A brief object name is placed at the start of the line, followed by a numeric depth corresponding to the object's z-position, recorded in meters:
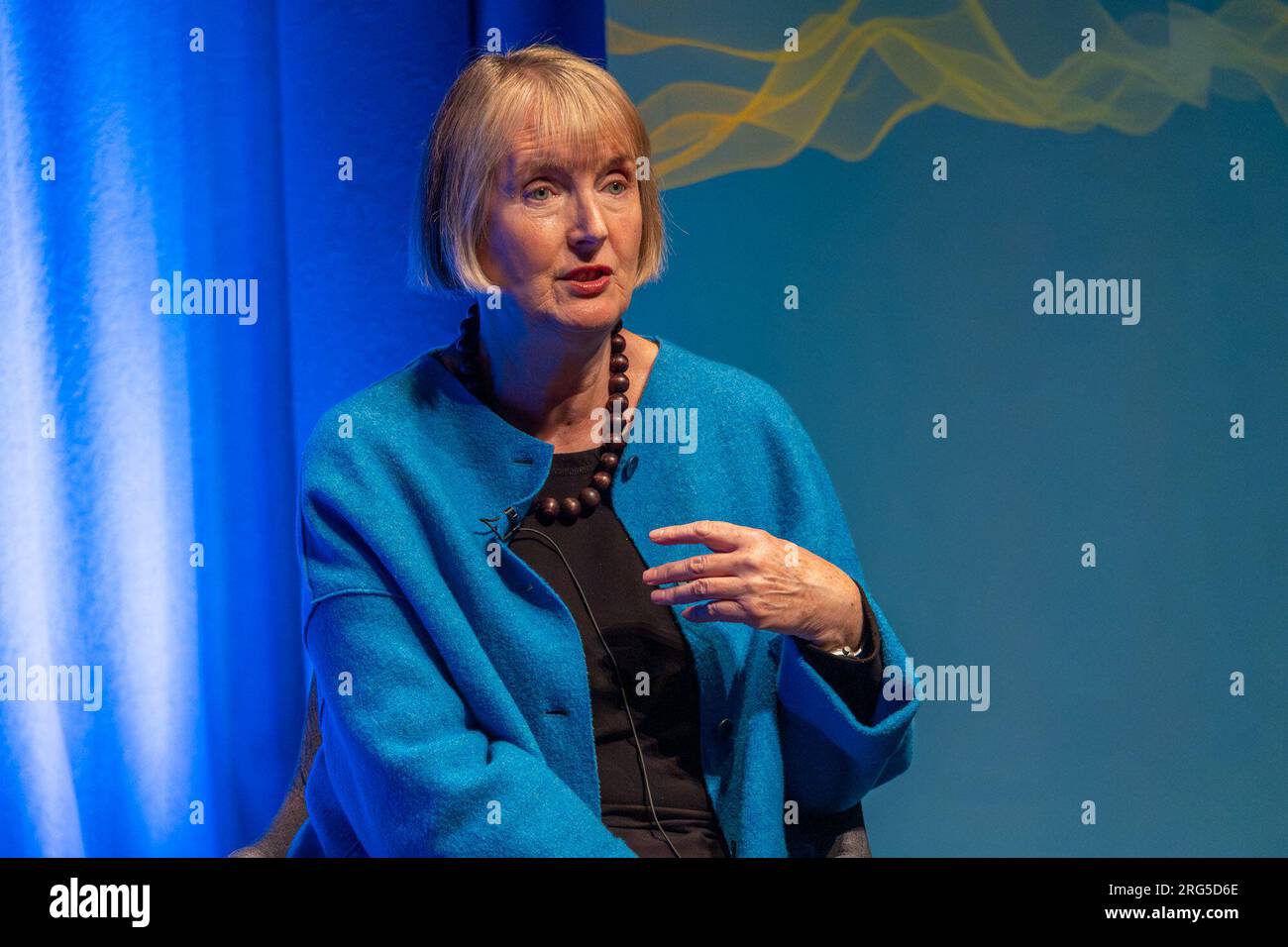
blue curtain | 3.95
